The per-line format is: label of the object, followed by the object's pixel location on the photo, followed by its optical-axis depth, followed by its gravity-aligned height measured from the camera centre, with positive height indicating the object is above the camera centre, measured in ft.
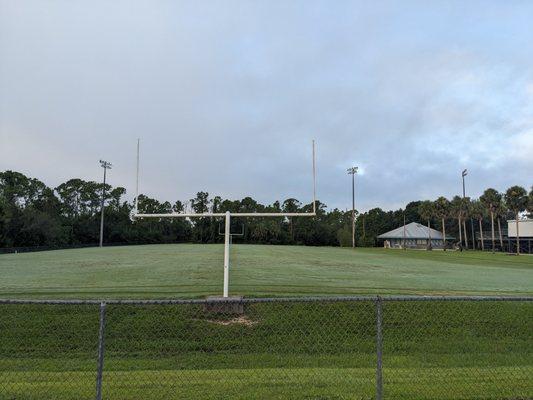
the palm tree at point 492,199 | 269.03 +27.24
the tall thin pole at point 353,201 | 291.91 +28.76
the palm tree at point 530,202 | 243.91 +23.27
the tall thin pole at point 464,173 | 270.36 +40.84
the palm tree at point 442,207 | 309.42 +25.97
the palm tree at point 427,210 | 318.34 +25.20
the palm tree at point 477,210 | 309.83 +24.34
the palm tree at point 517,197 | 248.32 +25.93
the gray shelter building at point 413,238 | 343.67 +7.48
